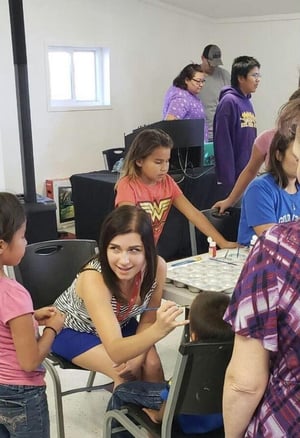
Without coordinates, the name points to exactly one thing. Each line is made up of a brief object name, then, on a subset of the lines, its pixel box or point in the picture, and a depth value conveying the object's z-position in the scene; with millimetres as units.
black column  3924
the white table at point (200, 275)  1721
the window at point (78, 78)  5270
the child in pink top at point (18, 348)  1389
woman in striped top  1625
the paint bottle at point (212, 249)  2084
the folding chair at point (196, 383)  1173
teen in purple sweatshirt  3314
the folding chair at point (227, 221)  2539
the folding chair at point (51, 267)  2080
